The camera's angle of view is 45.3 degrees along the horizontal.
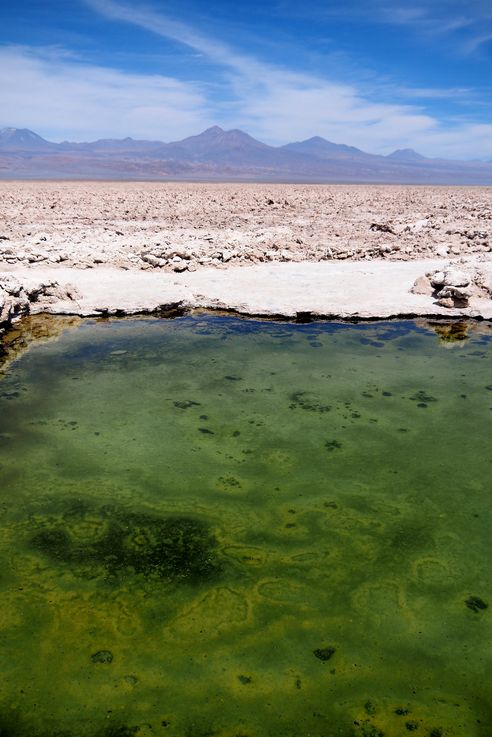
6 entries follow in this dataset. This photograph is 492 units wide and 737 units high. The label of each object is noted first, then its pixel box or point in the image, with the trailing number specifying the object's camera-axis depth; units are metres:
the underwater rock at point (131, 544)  3.93
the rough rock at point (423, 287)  10.17
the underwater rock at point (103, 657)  3.24
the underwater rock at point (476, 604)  3.59
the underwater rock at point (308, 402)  6.22
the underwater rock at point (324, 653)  3.26
